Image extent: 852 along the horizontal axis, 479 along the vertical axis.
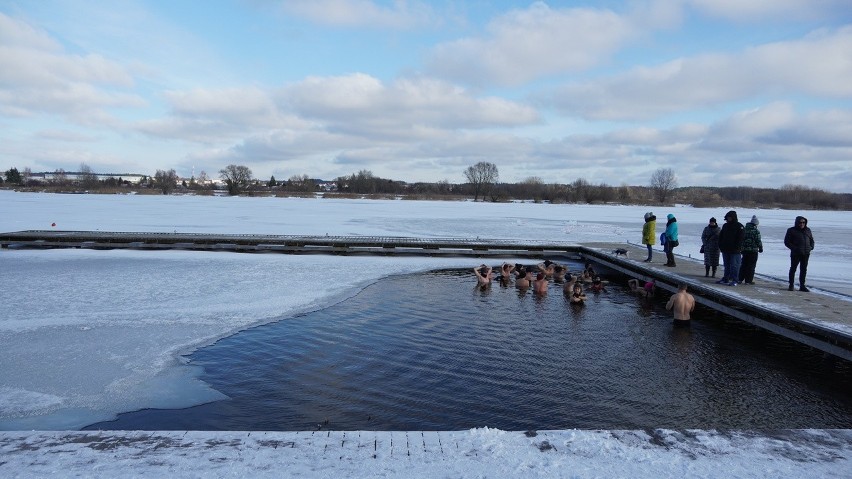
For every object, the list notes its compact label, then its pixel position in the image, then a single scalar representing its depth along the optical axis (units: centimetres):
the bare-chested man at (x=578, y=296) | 1052
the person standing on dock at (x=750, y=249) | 961
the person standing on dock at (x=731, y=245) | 964
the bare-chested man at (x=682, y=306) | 920
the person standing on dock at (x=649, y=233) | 1343
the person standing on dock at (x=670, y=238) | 1220
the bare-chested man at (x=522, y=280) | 1212
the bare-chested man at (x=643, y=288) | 1145
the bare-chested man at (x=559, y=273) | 1340
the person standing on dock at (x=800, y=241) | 894
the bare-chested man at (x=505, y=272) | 1275
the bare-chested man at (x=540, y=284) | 1142
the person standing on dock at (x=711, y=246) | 1056
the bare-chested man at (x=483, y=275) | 1219
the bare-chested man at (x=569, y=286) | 1150
